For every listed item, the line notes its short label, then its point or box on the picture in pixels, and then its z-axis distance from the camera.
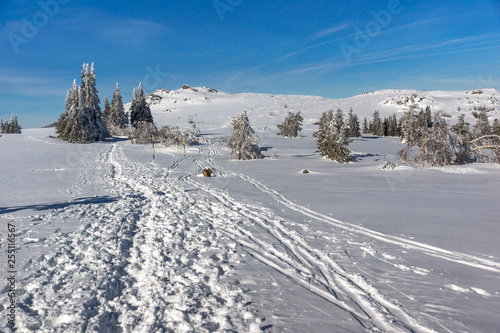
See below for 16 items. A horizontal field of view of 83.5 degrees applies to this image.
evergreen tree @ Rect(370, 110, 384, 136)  68.46
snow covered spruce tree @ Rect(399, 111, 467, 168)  18.91
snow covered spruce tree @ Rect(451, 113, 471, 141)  40.09
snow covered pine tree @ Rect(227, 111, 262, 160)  23.86
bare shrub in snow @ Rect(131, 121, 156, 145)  37.59
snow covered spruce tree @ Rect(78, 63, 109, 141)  40.47
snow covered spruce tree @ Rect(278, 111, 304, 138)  49.69
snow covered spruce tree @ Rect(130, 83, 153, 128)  48.34
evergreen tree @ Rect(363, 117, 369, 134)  70.19
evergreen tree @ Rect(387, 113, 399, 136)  70.38
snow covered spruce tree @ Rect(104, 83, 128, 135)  50.25
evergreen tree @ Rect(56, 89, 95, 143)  37.72
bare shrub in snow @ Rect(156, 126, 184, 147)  33.72
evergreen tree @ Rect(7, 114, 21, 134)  77.75
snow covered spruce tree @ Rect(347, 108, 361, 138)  57.41
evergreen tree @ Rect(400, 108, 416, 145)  20.44
